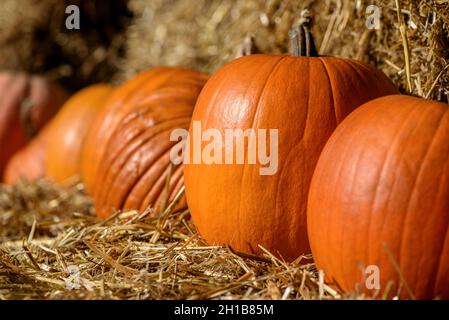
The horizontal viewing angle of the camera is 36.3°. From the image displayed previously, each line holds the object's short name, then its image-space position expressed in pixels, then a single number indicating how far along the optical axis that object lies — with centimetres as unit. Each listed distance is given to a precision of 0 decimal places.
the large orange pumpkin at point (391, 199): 186
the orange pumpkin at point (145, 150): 291
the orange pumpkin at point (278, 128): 219
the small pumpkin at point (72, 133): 413
